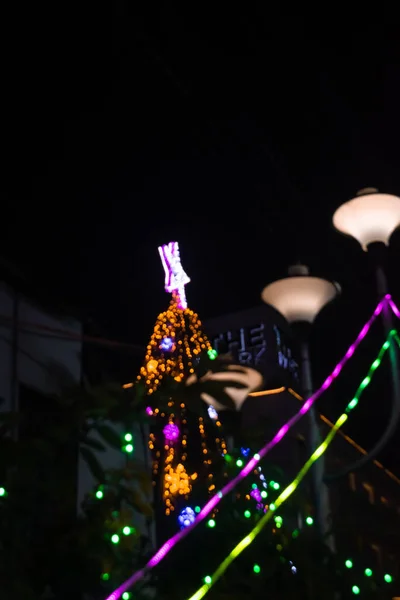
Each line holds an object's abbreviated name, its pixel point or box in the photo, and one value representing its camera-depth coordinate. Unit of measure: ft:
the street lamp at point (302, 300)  17.63
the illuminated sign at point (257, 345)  68.74
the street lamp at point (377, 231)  16.89
